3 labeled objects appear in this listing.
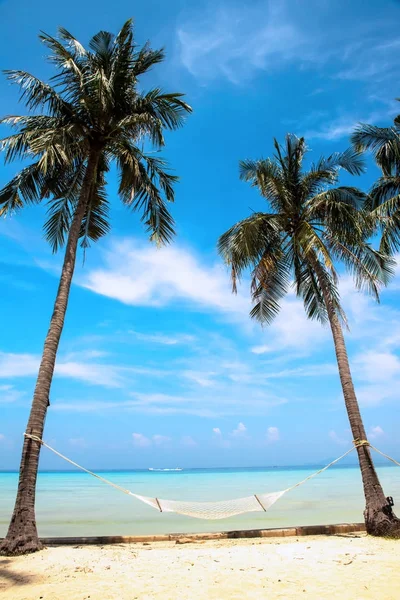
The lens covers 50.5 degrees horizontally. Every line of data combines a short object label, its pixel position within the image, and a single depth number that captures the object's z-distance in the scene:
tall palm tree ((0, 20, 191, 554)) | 6.89
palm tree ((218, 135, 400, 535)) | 7.80
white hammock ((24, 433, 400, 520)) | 6.03
